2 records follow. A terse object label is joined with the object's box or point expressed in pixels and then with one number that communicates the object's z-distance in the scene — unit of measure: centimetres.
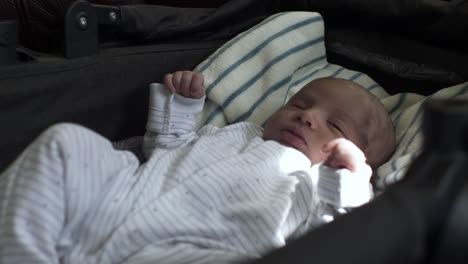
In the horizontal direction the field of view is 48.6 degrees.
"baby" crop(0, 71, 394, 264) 66
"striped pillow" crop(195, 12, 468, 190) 110
